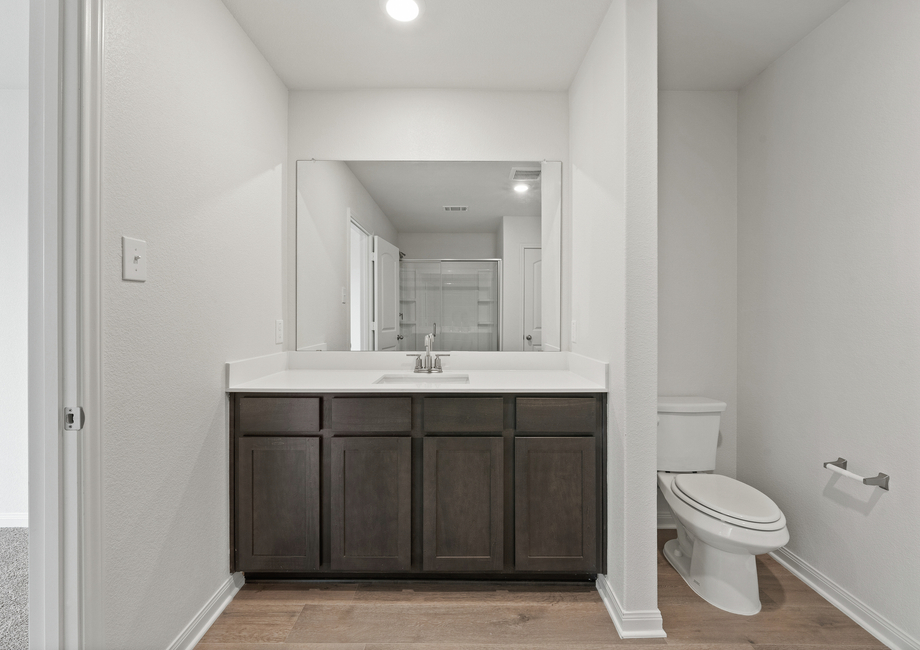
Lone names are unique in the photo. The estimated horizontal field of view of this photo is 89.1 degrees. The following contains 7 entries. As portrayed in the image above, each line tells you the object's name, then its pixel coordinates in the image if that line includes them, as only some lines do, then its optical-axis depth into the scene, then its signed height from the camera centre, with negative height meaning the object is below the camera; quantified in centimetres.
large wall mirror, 257 +38
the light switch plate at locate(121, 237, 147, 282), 133 +19
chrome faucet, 248 -22
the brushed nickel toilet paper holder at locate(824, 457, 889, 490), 171 -57
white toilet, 181 -77
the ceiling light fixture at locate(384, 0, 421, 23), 185 +126
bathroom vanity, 194 -65
